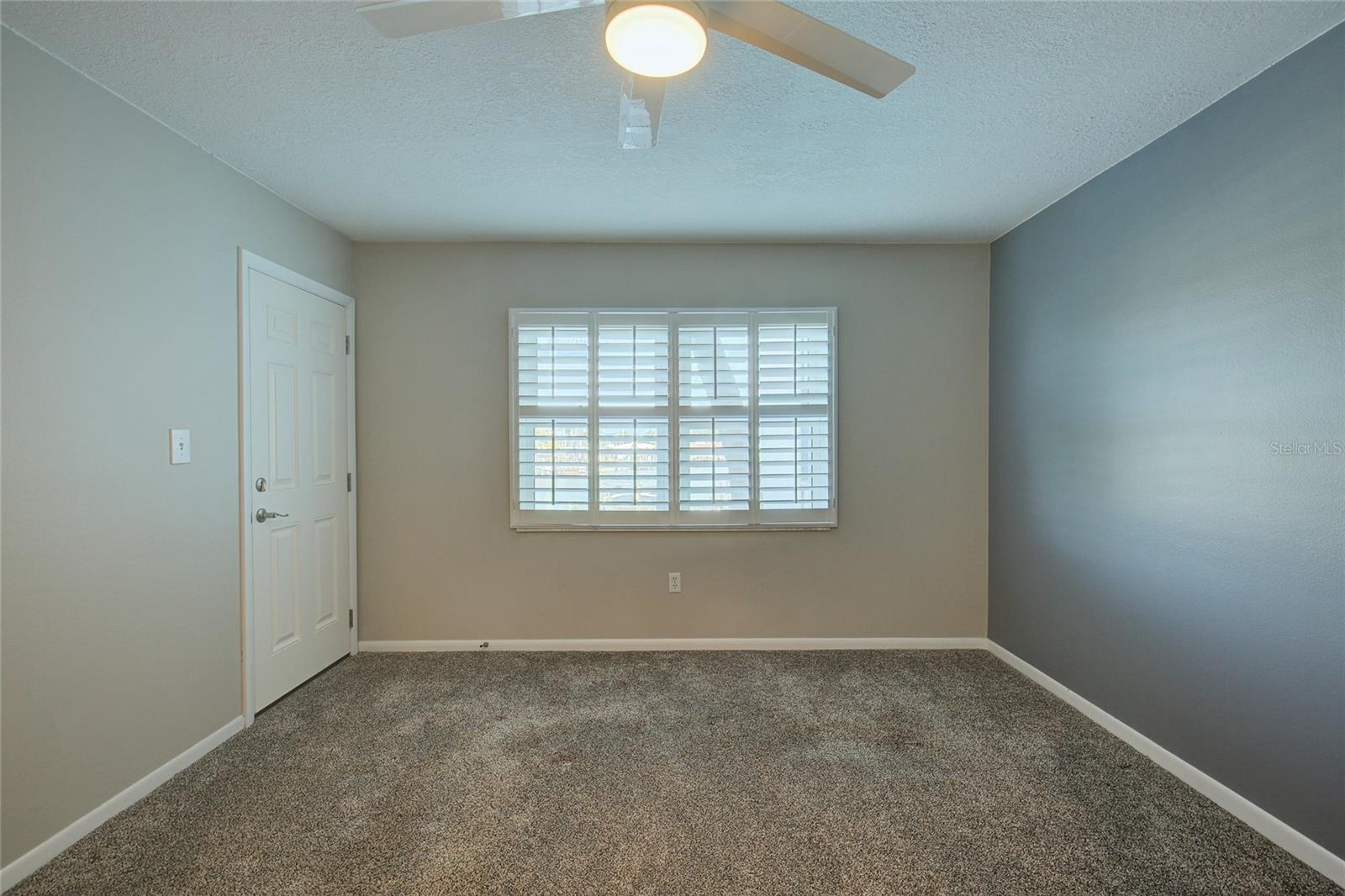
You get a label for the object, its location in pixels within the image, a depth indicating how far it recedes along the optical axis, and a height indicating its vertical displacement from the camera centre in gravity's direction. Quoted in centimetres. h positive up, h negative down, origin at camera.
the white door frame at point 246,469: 255 -13
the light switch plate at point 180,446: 221 -2
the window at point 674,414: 345 +15
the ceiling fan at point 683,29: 122 +88
